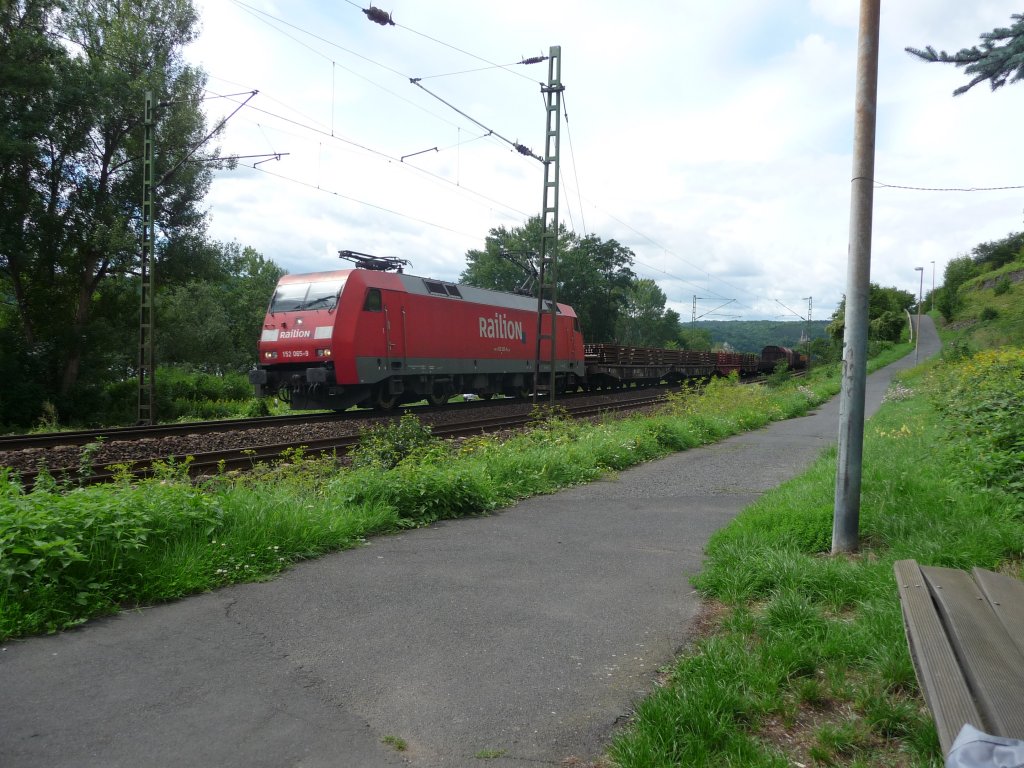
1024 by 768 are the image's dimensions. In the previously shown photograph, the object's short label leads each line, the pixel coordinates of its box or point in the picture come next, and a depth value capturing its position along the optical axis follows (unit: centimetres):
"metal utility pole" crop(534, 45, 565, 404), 1731
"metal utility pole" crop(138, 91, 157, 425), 1666
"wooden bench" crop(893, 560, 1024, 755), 215
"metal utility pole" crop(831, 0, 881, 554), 515
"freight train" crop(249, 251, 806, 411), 1617
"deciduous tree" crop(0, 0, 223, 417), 2288
